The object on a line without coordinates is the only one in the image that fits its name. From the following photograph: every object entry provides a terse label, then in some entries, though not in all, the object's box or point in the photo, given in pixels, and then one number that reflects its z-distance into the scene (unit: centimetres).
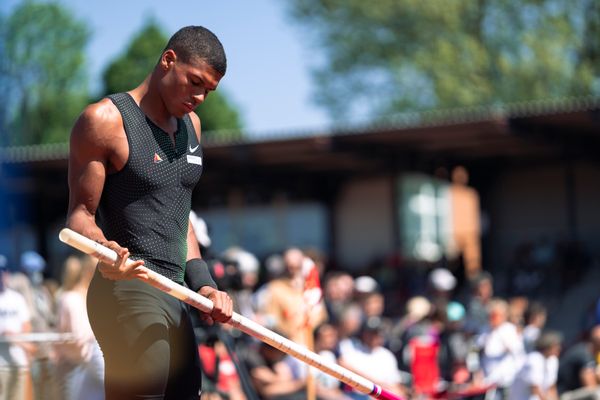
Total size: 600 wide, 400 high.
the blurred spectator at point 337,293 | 2288
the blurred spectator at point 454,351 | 1969
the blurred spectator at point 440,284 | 2621
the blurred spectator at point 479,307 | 2241
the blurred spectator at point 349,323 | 1879
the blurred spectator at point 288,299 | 1869
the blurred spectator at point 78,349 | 1146
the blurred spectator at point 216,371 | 1433
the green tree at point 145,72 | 7391
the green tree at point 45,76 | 7329
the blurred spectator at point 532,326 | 2226
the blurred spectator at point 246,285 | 1587
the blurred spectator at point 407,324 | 2102
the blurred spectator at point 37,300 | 1835
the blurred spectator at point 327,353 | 1755
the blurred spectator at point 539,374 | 1766
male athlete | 674
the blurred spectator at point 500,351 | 1947
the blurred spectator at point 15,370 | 1013
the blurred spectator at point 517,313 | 2231
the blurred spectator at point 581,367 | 1791
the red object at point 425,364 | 1883
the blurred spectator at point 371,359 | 1818
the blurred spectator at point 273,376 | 1707
